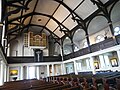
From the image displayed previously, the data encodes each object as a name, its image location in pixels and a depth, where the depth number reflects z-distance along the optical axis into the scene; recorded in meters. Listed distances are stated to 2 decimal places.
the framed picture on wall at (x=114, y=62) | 11.65
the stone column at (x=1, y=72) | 7.37
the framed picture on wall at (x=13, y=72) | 13.19
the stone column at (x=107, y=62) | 11.93
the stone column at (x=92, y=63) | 8.91
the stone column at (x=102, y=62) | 12.41
